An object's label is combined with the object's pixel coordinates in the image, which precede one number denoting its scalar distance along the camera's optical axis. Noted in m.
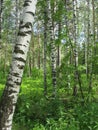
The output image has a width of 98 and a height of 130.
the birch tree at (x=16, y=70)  2.88
